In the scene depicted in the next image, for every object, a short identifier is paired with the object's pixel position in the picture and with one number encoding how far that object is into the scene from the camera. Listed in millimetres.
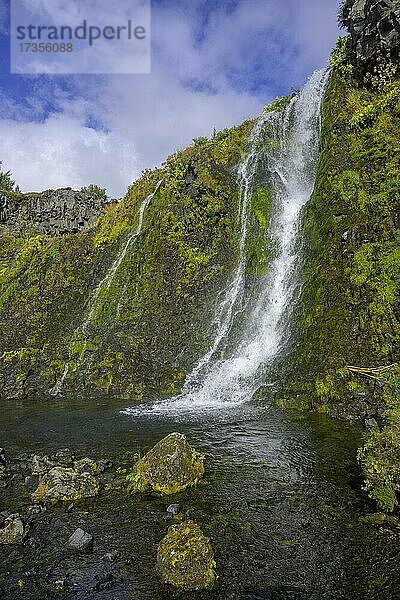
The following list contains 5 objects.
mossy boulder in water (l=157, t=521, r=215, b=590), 5500
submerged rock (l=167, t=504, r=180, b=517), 7525
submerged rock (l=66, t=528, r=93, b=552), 6434
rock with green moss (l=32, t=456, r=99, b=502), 8211
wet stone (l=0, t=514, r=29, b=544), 6653
